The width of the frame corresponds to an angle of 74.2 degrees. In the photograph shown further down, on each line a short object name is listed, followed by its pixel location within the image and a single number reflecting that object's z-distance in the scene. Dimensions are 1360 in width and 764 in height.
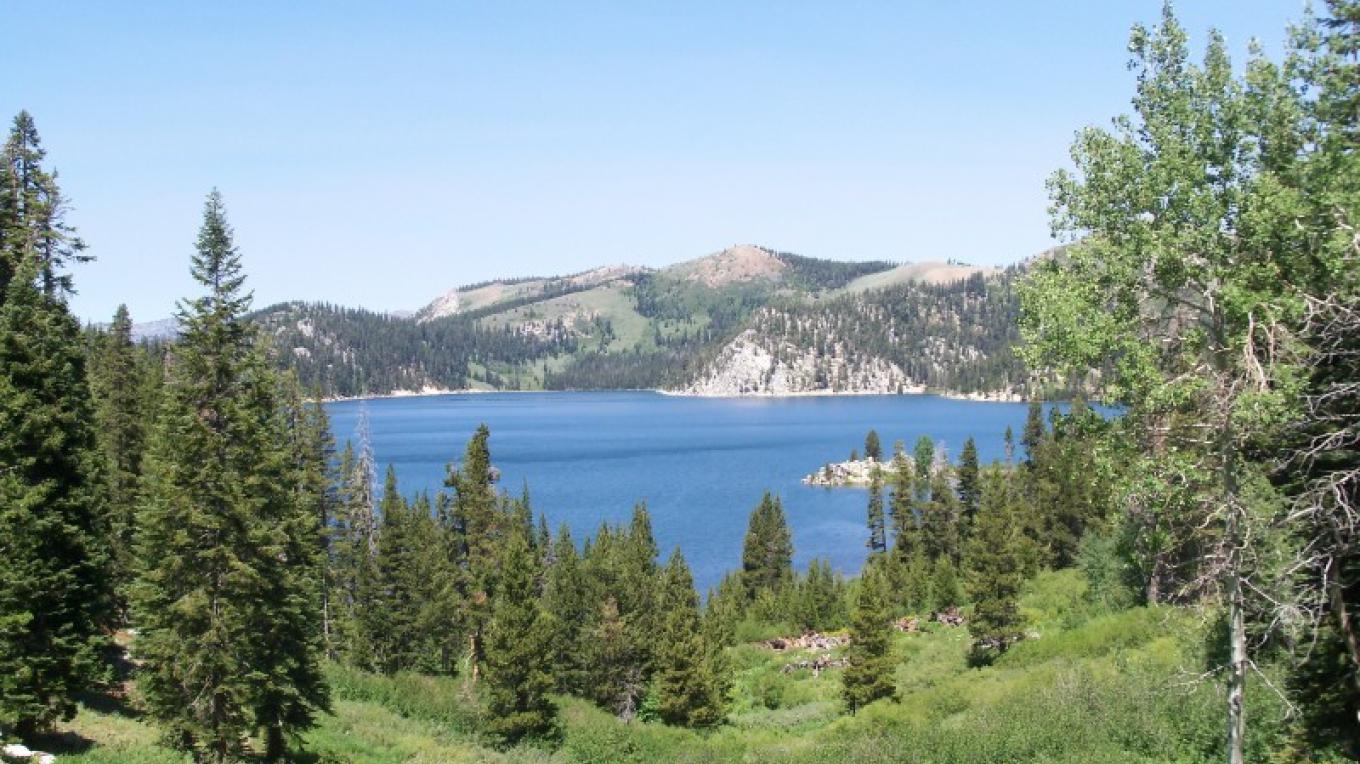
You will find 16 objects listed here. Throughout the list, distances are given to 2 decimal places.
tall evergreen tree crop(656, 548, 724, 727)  47.19
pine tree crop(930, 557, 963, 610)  77.75
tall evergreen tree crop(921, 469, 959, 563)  96.75
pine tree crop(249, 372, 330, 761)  27.27
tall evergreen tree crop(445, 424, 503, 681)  48.06
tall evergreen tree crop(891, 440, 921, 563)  97.31
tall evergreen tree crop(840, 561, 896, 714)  45.94
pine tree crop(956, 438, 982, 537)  97.69
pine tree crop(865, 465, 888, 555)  109.88
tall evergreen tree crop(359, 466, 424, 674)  57.94
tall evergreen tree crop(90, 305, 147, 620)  43.09
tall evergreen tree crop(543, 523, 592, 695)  56.59
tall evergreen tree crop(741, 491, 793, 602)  91.81
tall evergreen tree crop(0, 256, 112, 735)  23.52
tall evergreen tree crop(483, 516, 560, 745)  40.41
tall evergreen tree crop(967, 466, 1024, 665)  52.81
